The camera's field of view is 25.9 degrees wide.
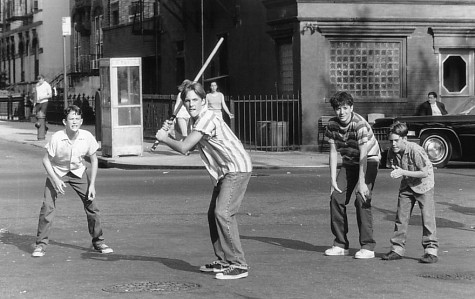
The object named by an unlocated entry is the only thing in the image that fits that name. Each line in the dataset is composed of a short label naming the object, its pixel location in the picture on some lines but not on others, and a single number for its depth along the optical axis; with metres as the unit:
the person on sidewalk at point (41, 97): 29.61
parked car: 21.25
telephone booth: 24.70
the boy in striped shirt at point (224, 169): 8.78
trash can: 26.62
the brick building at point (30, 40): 60.19
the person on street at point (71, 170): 10.40
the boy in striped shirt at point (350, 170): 9.96
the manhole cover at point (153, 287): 8.40
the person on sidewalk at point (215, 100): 25.06
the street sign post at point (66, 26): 30.31
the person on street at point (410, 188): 9.89
